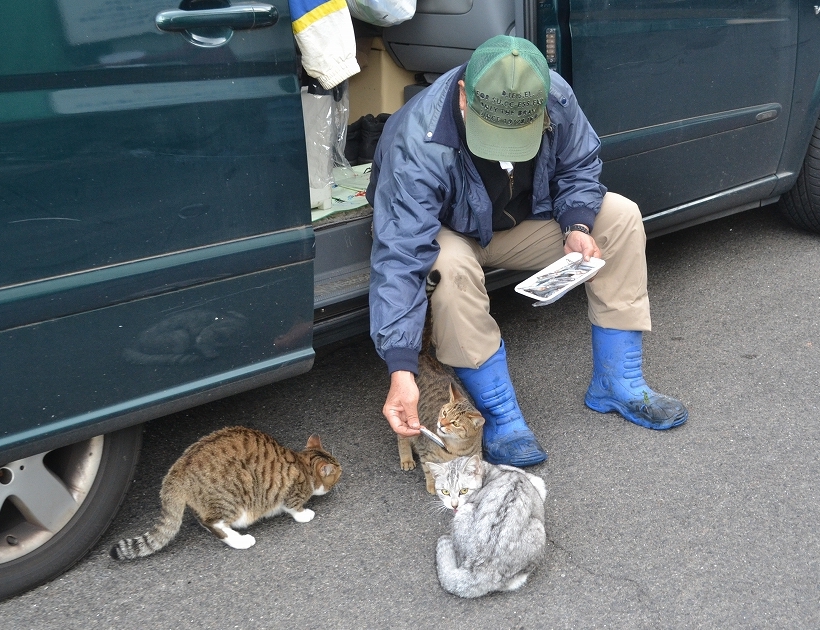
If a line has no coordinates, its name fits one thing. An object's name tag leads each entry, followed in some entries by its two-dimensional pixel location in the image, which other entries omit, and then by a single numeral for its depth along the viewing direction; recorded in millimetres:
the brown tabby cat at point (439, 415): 2766
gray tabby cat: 2244
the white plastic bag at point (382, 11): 3191
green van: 1914
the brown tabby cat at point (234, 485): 2453
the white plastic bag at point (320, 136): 3236
